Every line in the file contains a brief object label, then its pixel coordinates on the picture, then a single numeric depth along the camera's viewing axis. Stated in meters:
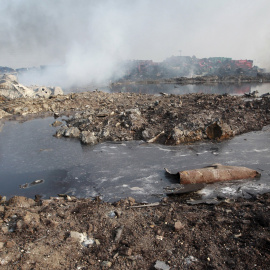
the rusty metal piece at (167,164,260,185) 5.59
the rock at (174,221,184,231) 3.64
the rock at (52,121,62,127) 12.22
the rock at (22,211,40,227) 3.76
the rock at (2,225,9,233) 3.64
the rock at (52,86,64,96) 24.40
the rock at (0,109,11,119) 15.14
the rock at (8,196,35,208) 4.61
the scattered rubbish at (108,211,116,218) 4.12
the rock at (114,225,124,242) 3.53
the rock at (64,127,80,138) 10.14
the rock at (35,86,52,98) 22.41
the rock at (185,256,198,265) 3.07
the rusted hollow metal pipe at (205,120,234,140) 9.04
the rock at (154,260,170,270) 2.99
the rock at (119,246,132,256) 3.22
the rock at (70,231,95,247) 3.47
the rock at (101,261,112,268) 3.04
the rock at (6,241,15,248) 3.28
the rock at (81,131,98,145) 9.15
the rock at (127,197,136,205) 4.80
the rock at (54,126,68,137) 10.26
